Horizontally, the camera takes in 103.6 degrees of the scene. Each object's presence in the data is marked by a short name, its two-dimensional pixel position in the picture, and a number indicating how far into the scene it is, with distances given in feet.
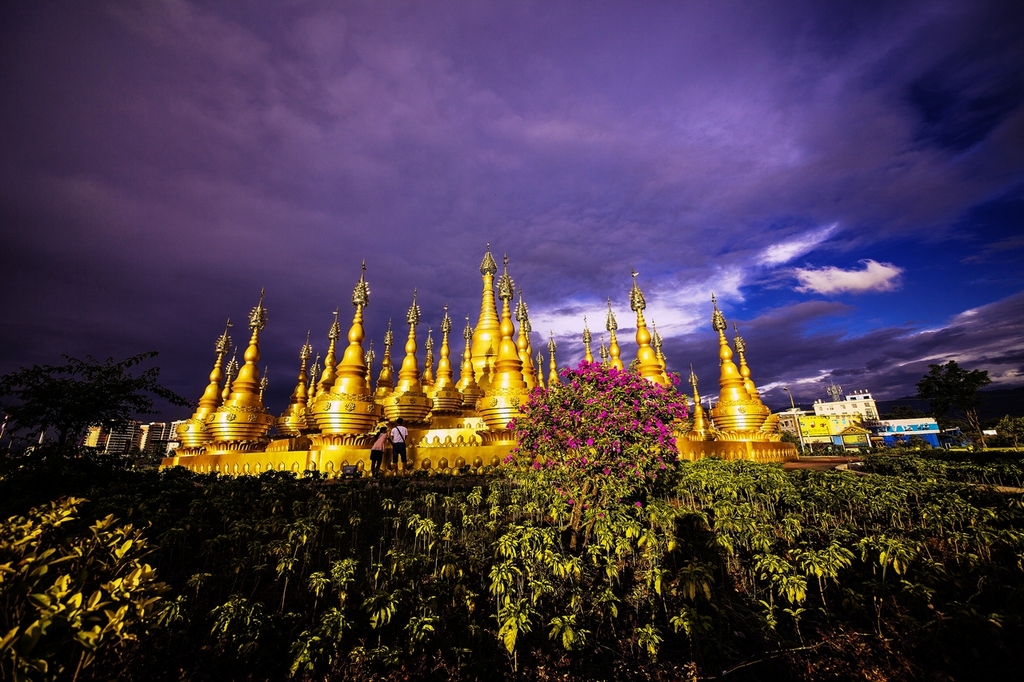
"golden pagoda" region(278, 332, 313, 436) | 90.21
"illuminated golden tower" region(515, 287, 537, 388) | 86.85
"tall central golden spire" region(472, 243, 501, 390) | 79.46
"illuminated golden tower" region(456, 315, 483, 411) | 79.91
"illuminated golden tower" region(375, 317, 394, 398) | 88.62
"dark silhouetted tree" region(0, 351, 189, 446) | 41.29
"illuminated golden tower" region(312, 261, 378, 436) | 51.65
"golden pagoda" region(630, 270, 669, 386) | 75.36
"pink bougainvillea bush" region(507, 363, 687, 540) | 23.44
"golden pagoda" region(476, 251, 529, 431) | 52.75
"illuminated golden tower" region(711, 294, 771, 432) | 71.61
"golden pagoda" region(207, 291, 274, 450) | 59.93
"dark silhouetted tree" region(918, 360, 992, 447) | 122.93
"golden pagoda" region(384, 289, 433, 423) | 63.77
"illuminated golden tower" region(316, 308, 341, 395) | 91.45
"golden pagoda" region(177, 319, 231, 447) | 66.28
